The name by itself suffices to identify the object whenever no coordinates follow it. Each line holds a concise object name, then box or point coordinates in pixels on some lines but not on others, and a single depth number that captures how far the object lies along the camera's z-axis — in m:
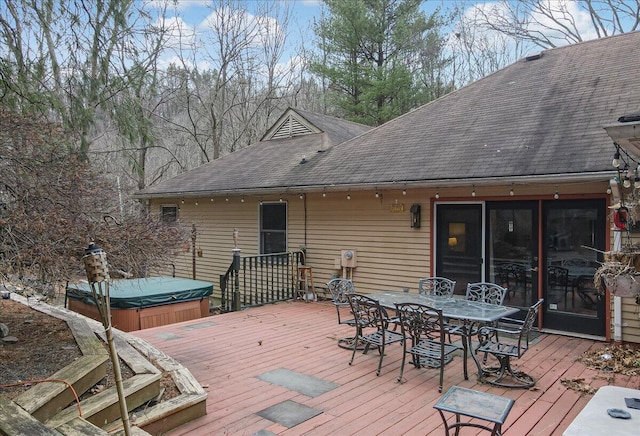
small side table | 2.54
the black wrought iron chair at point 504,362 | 4.17
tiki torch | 2.25
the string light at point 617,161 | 4.74
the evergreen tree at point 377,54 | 17.02
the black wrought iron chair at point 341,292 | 5.68
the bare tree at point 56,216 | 3.08
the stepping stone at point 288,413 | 3.55
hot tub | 7.36
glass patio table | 4.38
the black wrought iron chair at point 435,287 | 6.23
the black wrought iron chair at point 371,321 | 4.66
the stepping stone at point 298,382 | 4.19
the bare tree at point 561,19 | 14.64
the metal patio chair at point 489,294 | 5.58
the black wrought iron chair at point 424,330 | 4.22
